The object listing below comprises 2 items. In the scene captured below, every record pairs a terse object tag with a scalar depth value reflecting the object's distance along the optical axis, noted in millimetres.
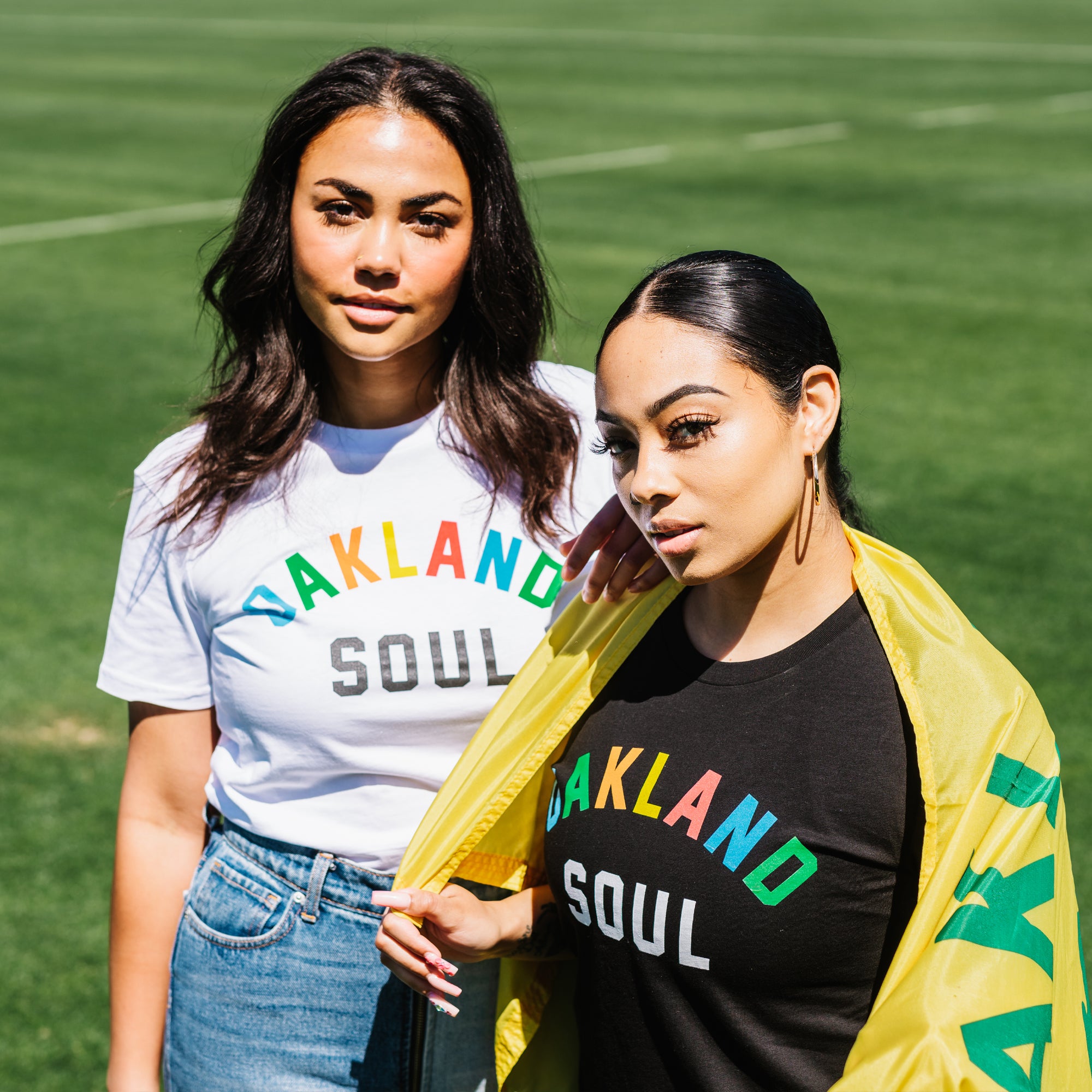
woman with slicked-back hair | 1840
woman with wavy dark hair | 2477
